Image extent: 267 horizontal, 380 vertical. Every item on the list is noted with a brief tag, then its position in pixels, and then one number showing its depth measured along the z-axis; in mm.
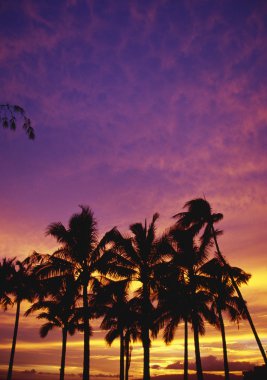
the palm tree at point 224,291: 30291
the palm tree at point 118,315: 27531
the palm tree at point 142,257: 27078
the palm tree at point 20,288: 38156
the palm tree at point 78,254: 26219
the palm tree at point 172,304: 28594
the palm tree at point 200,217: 29234
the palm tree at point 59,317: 35781
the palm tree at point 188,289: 29281
